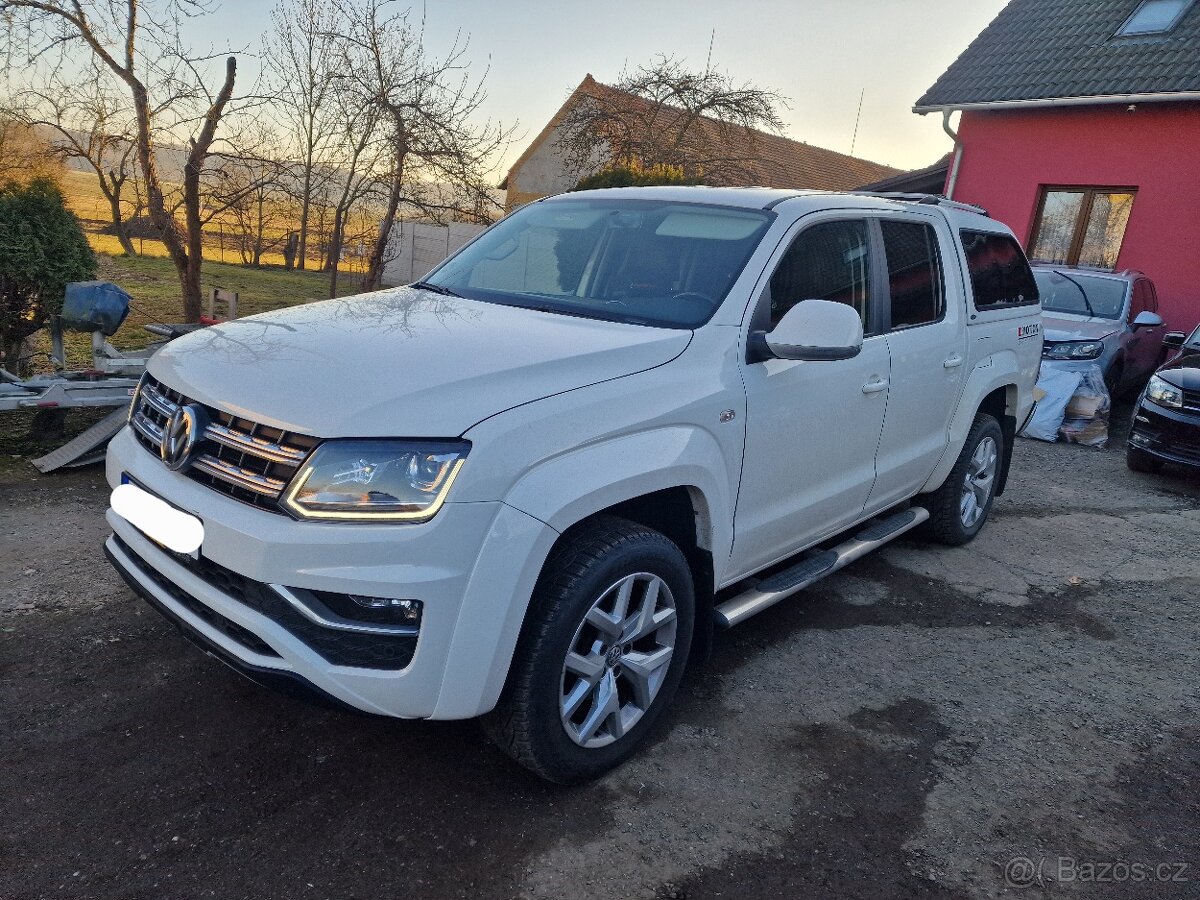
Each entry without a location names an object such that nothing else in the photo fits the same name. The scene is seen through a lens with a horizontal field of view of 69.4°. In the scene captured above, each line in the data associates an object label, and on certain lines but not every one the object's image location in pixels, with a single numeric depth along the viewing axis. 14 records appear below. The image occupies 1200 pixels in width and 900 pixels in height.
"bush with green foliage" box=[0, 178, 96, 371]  5.65
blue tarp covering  5.26
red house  11.32
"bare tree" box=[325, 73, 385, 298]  9.22
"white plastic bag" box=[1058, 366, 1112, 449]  8.67
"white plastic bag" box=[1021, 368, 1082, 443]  8.65
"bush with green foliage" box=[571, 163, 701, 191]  11.49
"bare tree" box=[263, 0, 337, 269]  8.94
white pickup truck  2.19
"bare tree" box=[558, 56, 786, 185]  17.11
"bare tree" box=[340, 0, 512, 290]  9.09
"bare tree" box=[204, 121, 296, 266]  8.22
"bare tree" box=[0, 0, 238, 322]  7.08
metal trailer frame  4.74
